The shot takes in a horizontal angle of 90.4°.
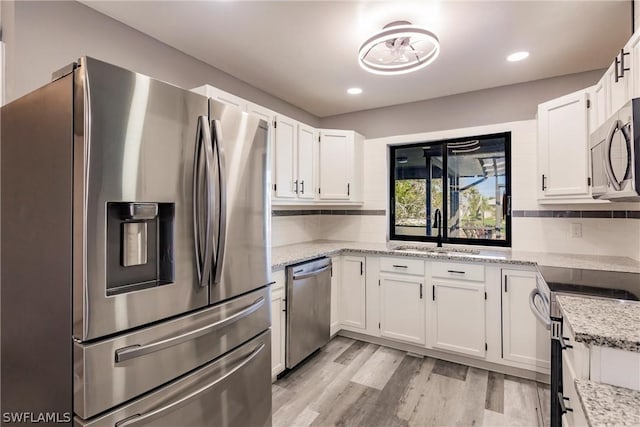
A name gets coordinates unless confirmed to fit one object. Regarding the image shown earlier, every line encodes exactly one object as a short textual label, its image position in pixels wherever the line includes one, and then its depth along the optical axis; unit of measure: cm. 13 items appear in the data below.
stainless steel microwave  129
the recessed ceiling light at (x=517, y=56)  250
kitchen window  323
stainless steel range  145
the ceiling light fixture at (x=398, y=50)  191
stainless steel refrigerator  108
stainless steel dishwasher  253
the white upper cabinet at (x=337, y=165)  353
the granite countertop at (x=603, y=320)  96
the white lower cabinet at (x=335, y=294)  319
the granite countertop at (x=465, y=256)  229
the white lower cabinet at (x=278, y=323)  239
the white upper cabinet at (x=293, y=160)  288
